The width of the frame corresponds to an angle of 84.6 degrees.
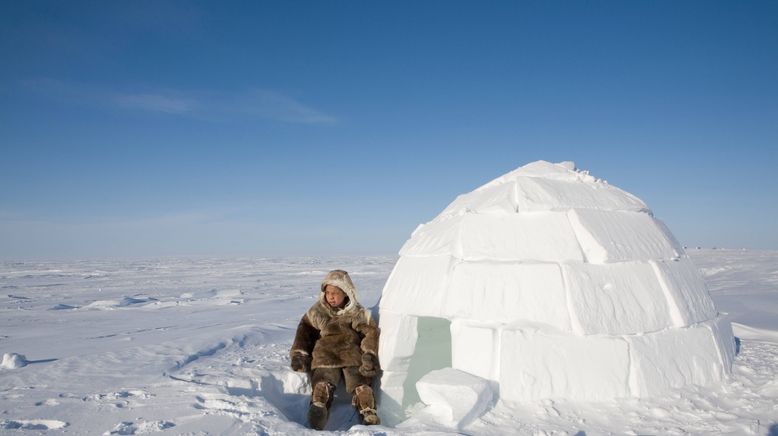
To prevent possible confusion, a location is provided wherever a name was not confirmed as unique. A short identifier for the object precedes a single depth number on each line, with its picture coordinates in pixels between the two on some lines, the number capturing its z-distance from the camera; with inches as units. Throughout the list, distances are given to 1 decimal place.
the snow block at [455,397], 131.8
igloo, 148.9
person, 163.0
